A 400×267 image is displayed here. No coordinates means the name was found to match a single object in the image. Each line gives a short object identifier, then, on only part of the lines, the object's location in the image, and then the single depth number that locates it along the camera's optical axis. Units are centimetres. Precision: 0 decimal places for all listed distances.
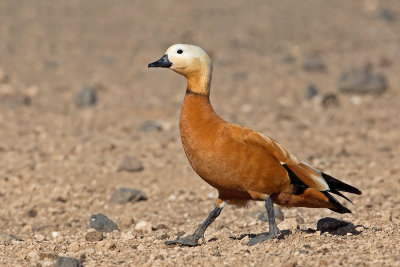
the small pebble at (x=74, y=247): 1267
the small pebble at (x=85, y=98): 3112
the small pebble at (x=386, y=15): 5134
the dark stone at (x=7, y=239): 1370
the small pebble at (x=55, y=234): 1533
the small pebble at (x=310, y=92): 3248
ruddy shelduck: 1212
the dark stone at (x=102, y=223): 1567
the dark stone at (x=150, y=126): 2679
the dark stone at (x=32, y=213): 1819
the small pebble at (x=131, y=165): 2147
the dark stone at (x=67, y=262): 1125
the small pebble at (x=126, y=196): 1881
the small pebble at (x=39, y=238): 1448
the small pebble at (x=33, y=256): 1203
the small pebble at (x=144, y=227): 1554
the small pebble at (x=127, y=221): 1656
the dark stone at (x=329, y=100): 3172
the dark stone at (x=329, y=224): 1343
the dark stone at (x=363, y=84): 3309
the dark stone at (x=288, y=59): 3900
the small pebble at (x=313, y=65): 3737
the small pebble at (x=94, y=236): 1359
